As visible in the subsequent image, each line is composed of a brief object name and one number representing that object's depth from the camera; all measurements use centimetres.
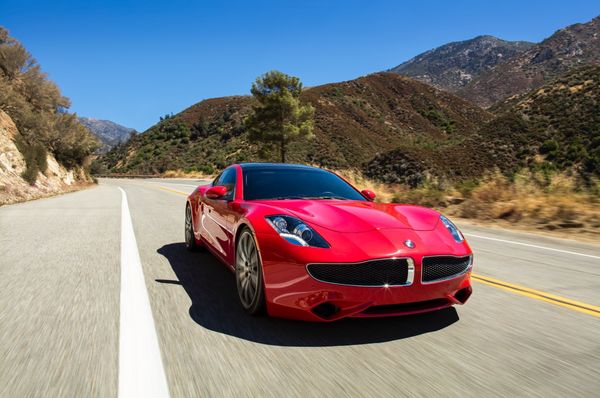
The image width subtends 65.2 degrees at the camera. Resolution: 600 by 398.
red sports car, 317
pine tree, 4753
